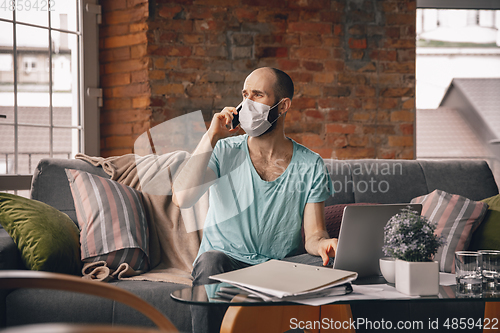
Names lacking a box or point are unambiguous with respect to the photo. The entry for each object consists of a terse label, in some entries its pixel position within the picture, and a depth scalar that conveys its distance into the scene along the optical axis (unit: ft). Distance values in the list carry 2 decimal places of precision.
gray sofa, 5.16
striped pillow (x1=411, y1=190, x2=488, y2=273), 6.06
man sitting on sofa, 5.41
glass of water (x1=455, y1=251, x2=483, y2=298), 3.50
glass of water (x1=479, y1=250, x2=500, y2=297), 3.49
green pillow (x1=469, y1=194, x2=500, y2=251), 6.20
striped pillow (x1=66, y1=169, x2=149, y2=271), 5.87
